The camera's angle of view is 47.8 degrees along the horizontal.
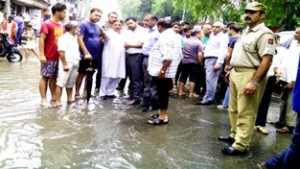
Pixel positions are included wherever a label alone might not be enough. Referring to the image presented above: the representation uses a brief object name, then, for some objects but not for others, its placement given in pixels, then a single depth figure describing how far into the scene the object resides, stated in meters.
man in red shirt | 5.70
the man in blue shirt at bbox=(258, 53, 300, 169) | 3.04
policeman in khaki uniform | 3.92
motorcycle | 11.37
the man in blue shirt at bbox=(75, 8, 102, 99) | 6.30
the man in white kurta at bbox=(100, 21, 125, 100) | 6.81
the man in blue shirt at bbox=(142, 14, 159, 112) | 6.22
